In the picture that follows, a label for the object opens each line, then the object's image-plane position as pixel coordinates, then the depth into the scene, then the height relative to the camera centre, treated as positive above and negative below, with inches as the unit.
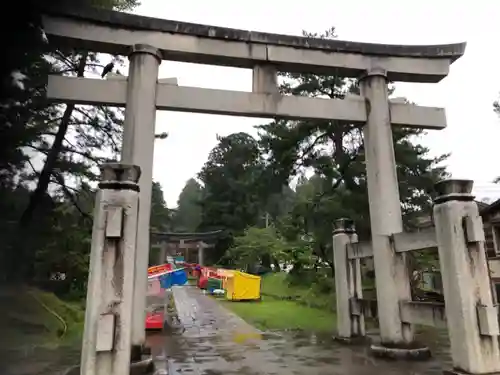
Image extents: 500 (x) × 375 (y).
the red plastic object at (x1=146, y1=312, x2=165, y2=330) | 431.2 -38.8
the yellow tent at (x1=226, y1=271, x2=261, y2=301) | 806.5 -5.1
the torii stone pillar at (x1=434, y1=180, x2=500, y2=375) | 191.9 +0.5
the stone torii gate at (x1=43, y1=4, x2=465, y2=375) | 254.4 +132.7
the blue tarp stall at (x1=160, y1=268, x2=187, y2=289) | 591.5 +11.1
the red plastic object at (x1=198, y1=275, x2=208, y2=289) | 1086.4 +7.7
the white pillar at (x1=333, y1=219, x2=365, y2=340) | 327.3 -0.3
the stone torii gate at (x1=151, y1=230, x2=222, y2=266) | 1475.1 +160.4
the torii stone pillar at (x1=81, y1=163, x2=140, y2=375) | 177.9 +4.9
